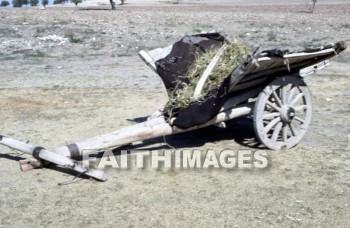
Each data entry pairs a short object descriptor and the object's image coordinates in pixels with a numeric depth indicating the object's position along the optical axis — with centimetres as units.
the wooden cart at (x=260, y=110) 558
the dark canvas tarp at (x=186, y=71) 598
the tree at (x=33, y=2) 9825
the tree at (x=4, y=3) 10681
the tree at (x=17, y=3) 9638
